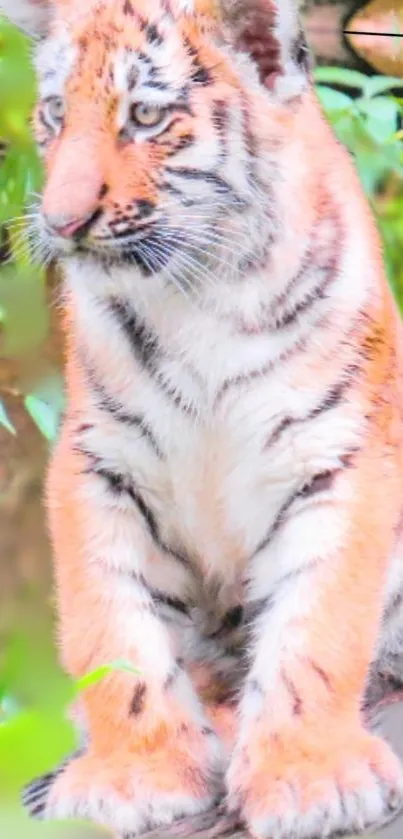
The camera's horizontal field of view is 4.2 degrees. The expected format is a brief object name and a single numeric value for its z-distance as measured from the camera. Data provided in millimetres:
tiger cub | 2831
